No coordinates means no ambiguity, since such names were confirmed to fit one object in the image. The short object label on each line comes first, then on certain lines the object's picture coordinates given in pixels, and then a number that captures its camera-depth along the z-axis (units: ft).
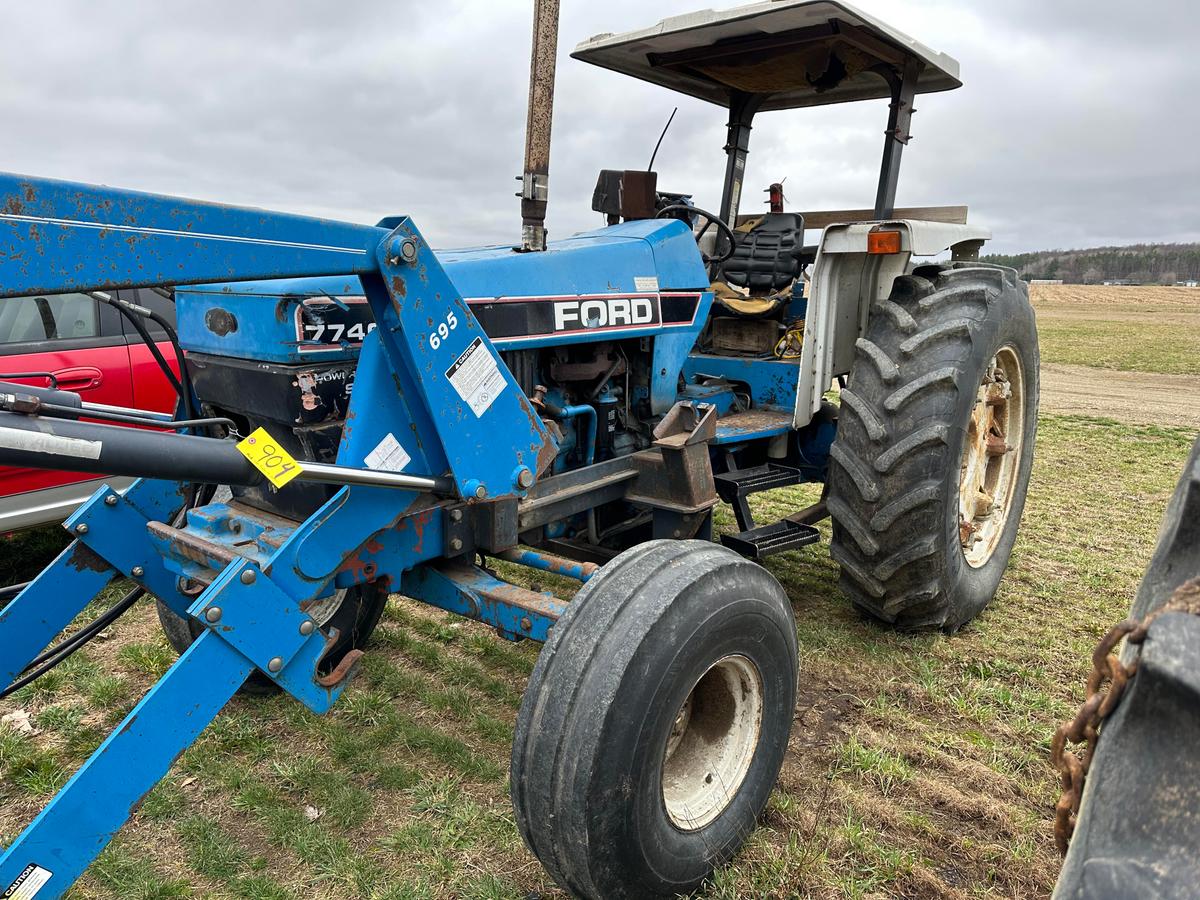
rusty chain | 3.09
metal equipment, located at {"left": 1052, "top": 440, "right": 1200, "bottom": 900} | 2.78
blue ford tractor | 6.10
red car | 13.48
